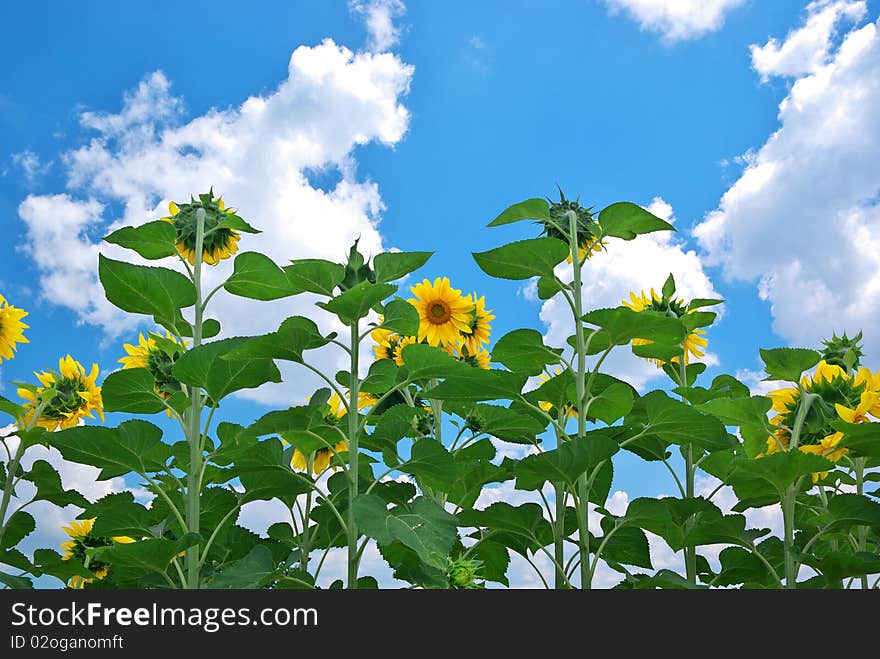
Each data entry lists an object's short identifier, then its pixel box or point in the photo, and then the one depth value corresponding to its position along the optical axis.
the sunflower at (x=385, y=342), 3.52
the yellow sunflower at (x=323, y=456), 3.15
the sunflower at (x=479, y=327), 3.62
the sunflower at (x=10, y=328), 3.12
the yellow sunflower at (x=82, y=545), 3.43
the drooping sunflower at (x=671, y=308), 3.16
